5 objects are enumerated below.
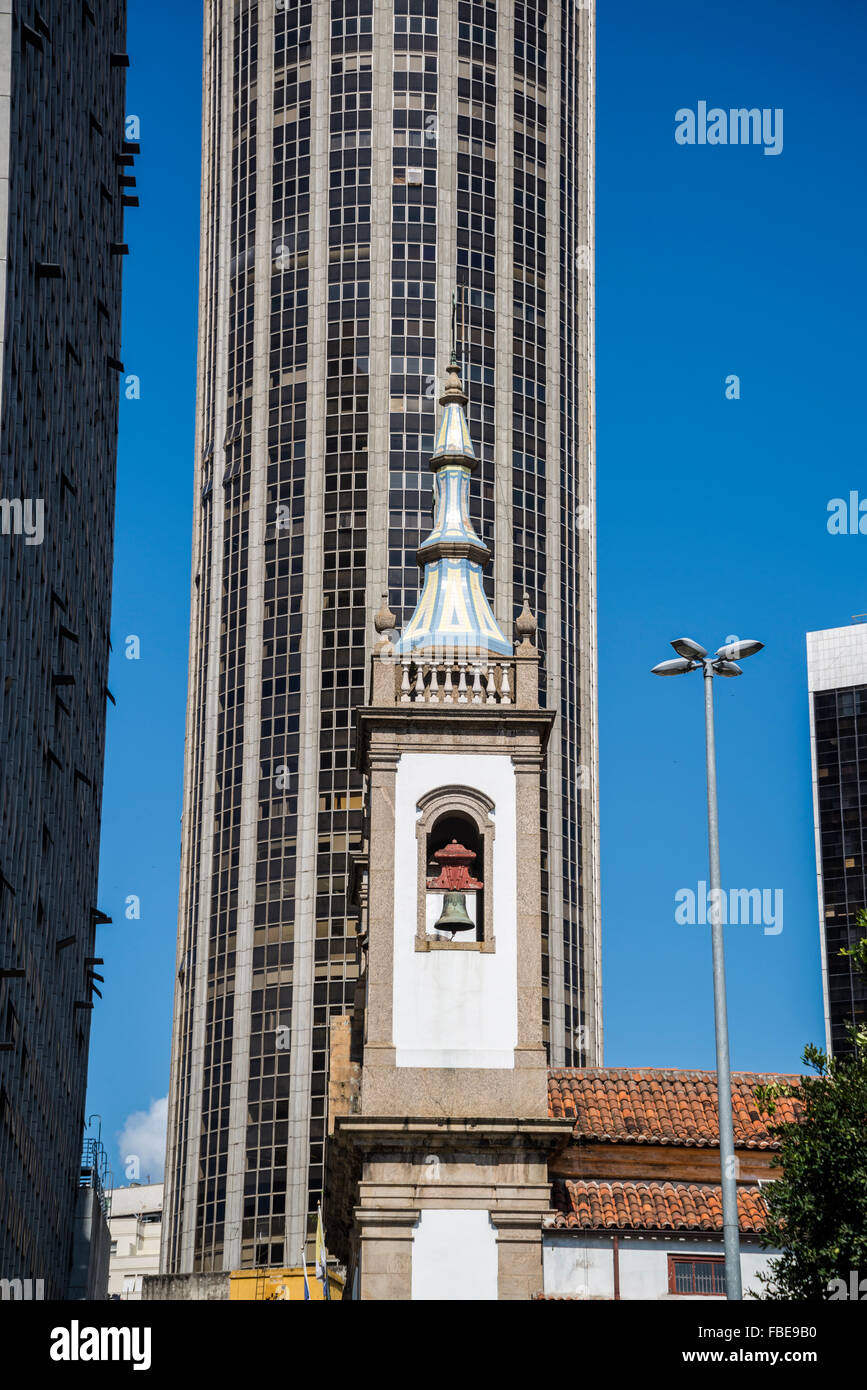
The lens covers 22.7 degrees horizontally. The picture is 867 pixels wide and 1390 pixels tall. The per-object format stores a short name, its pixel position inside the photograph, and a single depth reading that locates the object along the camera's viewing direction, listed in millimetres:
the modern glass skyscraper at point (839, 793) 147750
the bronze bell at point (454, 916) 44906
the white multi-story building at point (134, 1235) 180250
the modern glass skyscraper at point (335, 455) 130875
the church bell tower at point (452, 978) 43719
